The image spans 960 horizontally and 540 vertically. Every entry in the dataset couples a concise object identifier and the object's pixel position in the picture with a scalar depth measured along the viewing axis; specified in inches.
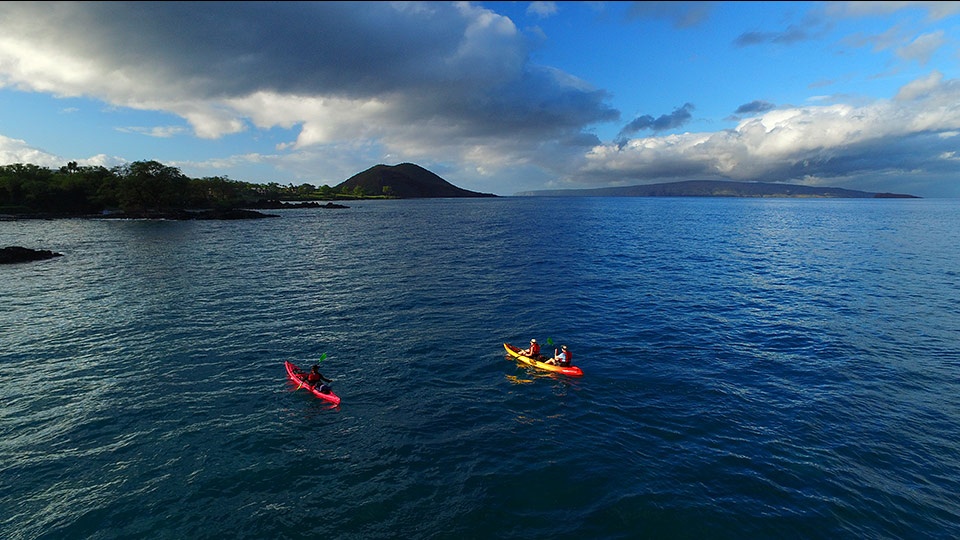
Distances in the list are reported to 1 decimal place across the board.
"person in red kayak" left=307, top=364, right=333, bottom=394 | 1035.2
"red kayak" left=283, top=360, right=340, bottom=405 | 1012.4
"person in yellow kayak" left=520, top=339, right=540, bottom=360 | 1213.7
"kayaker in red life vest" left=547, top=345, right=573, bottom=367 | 1166.3
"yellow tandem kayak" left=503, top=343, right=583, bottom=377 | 1162.0
